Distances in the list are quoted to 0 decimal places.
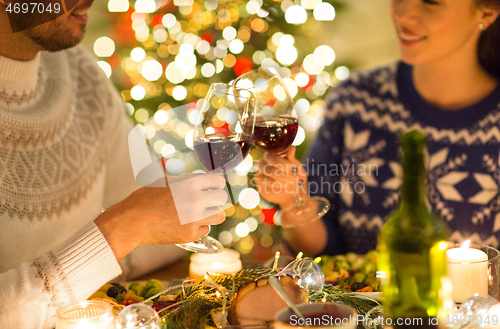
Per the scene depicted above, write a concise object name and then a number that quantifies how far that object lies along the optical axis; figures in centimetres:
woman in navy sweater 147
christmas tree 224
